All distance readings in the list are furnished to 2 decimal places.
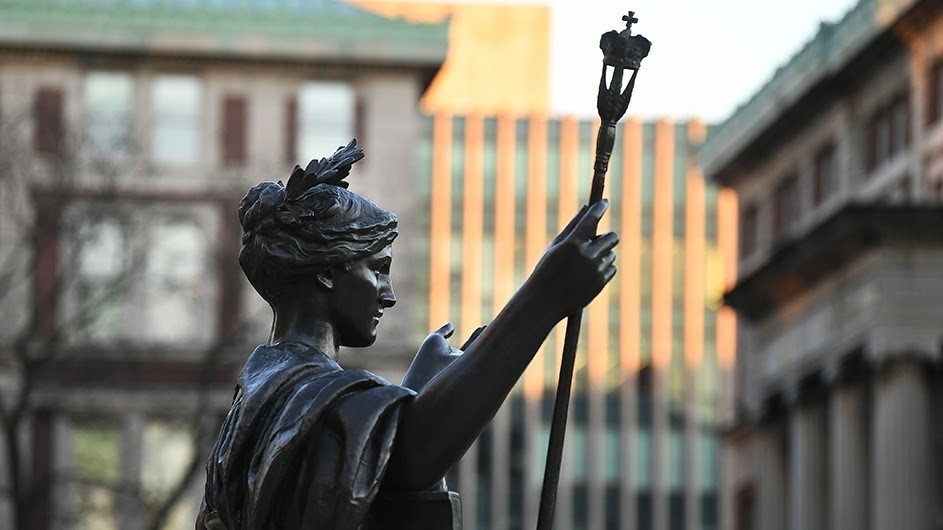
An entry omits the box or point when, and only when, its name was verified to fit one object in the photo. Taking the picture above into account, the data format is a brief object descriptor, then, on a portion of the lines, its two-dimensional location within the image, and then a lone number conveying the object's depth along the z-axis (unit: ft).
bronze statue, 17.39
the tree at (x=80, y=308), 137.49
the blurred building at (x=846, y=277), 184.75
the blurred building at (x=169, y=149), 195.62
